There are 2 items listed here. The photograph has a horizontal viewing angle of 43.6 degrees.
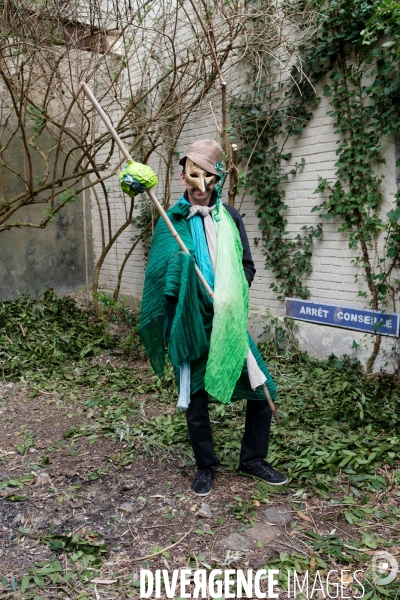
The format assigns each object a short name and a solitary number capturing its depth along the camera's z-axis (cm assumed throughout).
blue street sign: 450
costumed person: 260
